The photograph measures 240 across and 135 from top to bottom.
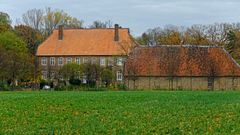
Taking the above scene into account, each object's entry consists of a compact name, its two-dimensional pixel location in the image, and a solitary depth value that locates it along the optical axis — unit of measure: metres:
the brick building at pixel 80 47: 95.31
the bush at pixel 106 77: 77.88
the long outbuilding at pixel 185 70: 74.06
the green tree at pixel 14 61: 73.94
